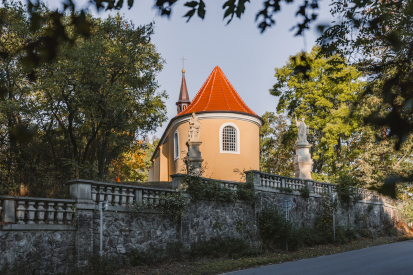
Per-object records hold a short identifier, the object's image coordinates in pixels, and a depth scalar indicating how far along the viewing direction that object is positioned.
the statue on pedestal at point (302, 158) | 21.59
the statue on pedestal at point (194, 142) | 19.61
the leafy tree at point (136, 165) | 21.44
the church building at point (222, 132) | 24.75
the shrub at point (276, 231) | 15.88
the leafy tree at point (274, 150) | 37.28
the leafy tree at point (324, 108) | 29.03
